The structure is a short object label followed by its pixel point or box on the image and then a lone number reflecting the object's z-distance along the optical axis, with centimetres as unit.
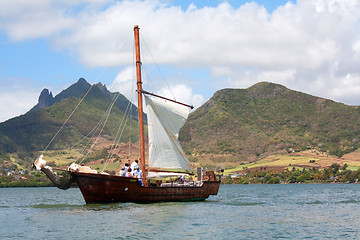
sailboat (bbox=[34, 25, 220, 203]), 4122
